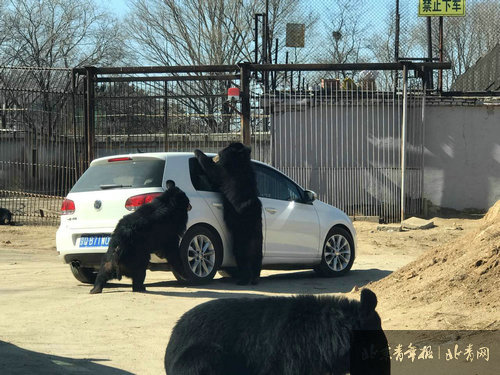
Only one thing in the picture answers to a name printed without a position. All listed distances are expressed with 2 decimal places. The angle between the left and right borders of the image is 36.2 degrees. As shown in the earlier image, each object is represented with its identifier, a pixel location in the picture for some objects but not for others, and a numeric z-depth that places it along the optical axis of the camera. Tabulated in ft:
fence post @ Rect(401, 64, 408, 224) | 55.72
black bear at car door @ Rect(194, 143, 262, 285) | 31.99
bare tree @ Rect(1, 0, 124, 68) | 114.83
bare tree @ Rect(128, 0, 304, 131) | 107.86
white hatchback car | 30.63
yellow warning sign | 66.49
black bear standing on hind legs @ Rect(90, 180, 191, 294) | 28.25
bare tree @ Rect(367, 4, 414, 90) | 69.41
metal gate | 57.16
